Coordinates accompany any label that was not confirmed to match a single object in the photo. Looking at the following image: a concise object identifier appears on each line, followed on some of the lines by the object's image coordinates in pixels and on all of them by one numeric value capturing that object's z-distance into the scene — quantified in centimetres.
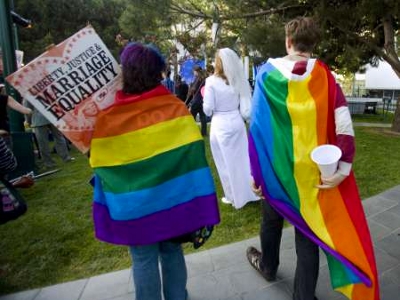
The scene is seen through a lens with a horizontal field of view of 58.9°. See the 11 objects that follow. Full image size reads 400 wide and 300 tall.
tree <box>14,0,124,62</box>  1803
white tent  2167
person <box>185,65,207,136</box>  755
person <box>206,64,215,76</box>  685
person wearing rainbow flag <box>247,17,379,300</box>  187
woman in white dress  363
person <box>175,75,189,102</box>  999
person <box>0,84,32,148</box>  445
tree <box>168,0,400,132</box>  648
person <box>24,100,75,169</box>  662
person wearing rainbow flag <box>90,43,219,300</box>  174
